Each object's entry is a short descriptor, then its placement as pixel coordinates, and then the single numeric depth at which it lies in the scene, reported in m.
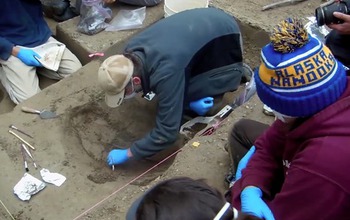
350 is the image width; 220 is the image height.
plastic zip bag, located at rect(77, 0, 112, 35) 4.79
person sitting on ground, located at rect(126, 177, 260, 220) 1.53
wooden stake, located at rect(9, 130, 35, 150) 3.82
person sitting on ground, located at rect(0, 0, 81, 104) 4.49
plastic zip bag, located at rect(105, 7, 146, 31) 4.80
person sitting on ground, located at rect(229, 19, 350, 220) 2.03
